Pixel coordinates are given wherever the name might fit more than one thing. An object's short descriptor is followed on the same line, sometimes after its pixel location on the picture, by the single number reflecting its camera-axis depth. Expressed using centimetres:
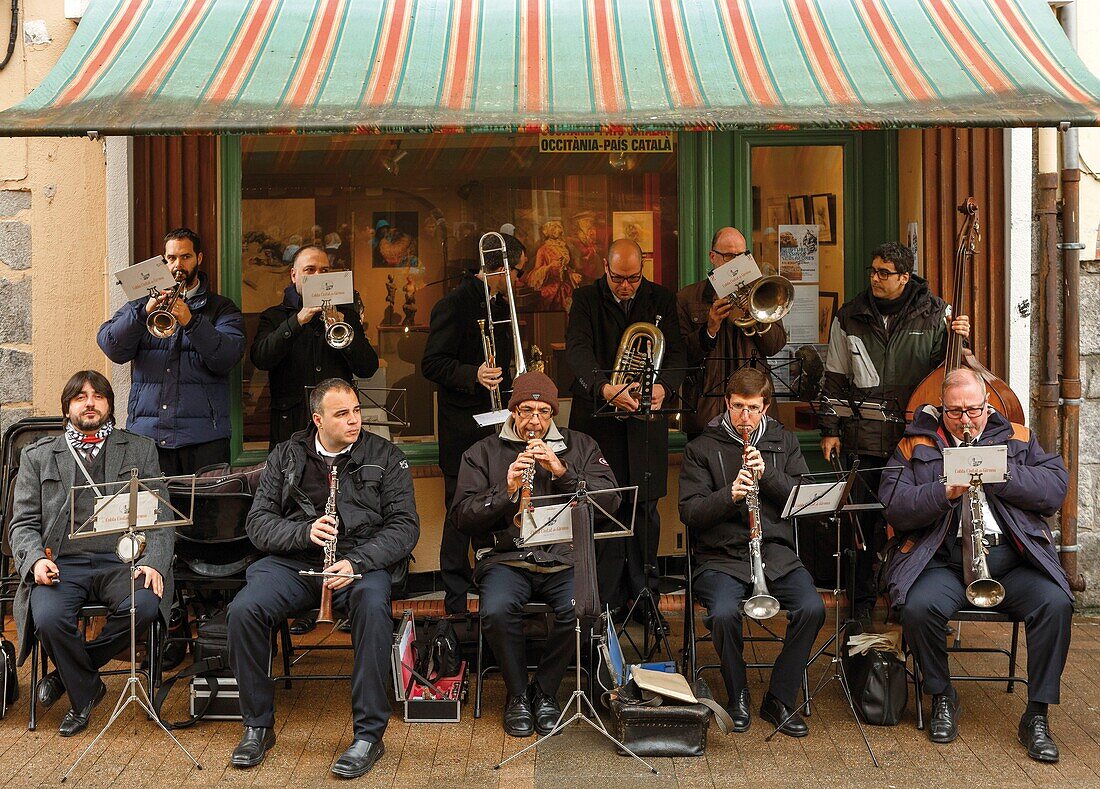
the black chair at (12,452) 575
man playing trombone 637
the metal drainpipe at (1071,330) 646
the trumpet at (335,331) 610
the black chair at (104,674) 519
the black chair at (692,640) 541
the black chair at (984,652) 516
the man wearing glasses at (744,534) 518
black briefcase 491
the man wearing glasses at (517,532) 517
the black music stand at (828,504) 511
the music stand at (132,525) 488
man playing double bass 610
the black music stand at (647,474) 581
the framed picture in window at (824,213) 719
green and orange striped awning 499
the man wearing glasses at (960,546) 500
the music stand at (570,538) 485
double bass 589
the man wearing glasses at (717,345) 622
